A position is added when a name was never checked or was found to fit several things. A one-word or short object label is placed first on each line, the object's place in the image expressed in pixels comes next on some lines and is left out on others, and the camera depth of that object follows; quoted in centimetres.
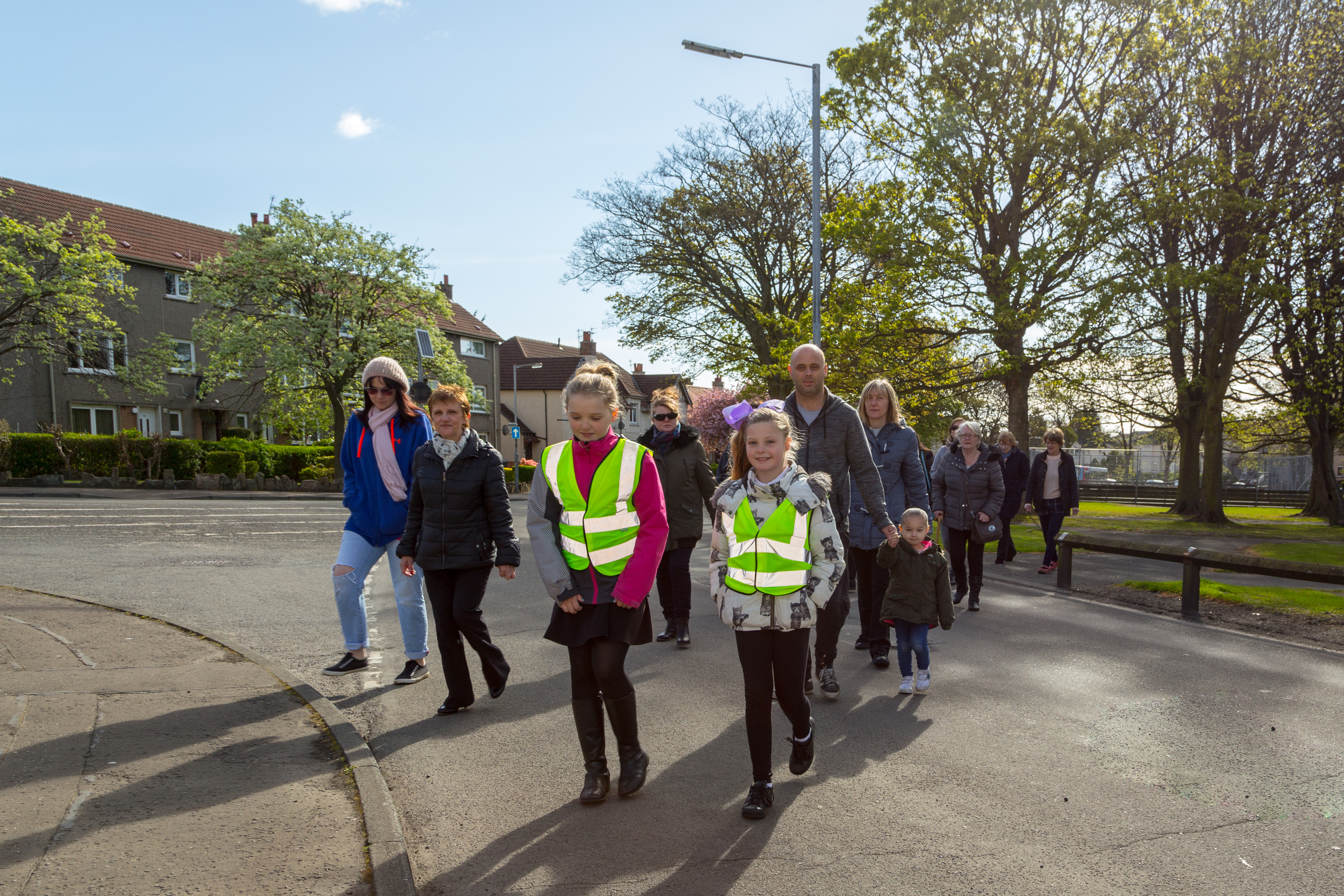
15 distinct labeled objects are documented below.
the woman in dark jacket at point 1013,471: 1218
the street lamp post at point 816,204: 1912
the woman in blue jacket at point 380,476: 568
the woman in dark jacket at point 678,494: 717
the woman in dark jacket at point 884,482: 647
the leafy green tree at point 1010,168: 1859
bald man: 553
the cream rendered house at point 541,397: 6831
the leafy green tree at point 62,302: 3080
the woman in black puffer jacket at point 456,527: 512
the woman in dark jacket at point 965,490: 840
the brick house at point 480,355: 5619
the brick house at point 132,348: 3356
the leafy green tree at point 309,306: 3381
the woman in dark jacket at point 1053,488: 1201
